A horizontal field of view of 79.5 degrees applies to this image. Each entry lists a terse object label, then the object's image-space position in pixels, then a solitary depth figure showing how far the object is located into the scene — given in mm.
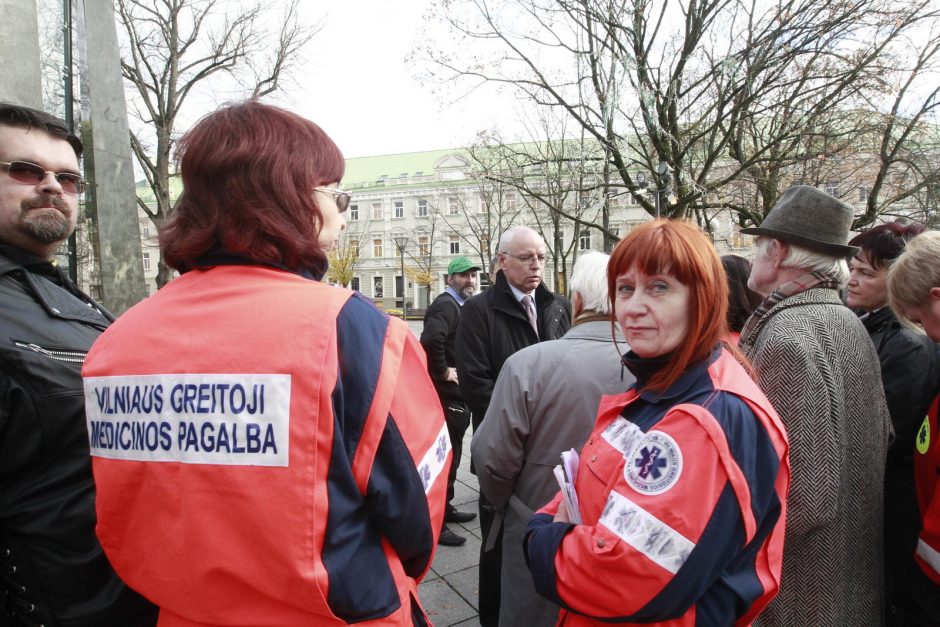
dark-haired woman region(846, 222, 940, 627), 2096
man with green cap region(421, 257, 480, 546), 4641
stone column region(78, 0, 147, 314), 4059
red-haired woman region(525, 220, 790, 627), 1167
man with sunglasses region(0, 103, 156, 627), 1455
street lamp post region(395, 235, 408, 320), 33125
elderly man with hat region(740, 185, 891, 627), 1772
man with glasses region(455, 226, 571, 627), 3756
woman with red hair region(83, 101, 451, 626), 1080
